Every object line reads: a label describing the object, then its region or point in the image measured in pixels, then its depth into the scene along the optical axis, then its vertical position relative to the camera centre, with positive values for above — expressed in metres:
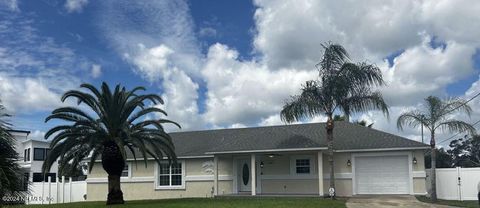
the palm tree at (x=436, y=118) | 25.39 +2.11
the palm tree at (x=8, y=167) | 9.20 -0.07
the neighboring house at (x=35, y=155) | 51.22 +0.78
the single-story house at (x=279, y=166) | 27.05 -0.26
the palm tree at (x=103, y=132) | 24.39 +1.43
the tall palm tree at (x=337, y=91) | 25.19 +3.37
